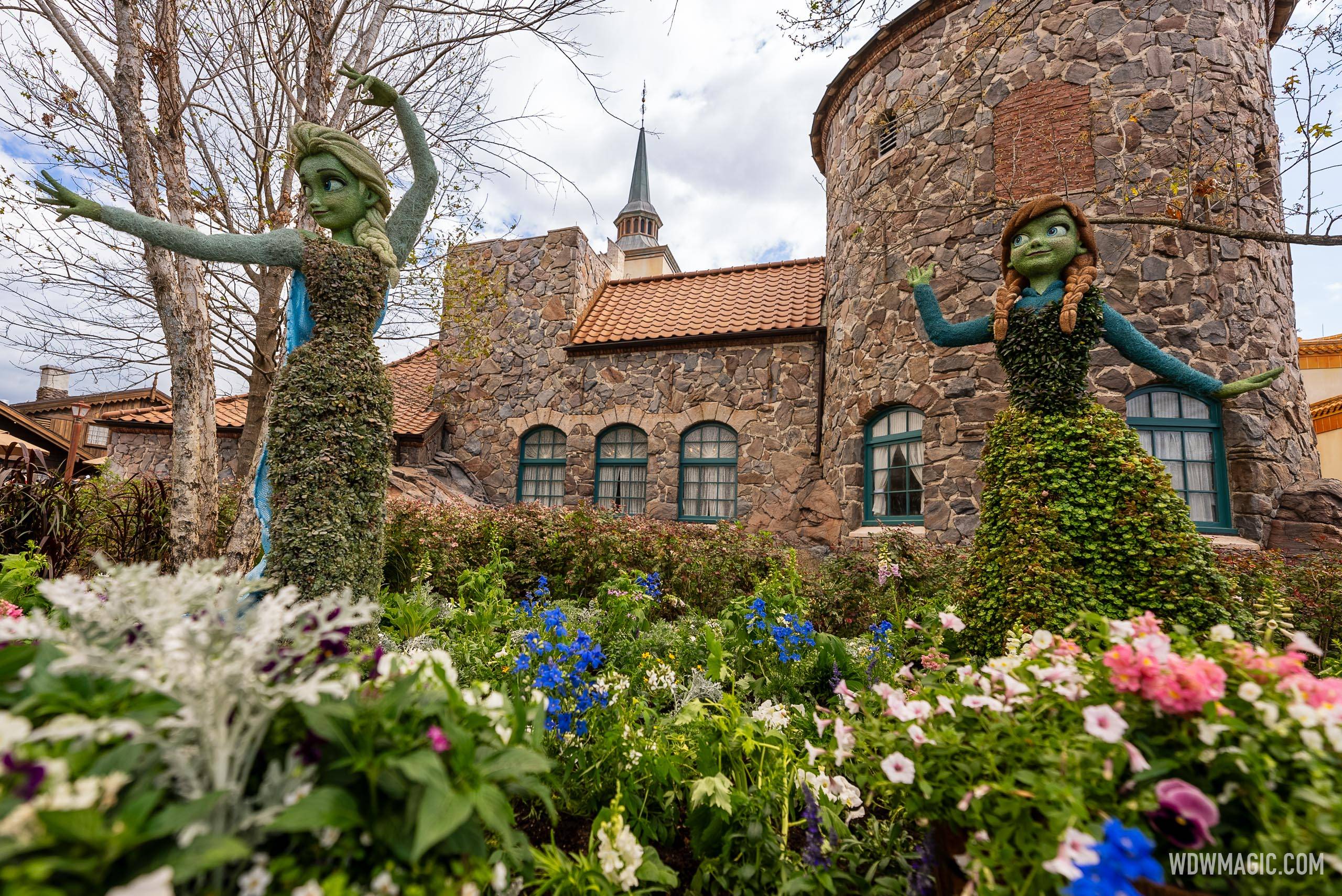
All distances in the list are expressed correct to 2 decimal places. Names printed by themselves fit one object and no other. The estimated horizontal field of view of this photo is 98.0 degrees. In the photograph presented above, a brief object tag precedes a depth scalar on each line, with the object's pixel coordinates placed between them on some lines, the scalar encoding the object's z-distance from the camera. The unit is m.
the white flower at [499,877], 1.01
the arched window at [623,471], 10.84
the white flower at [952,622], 2.12
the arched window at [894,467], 7.73
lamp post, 6.96
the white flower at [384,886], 0.90
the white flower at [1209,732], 1.12
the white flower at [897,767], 1.40
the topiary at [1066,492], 2.72
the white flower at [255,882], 0.85
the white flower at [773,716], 2.50
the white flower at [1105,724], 1.17
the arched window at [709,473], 10.19
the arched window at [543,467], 11.34
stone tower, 6.48
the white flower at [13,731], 0.80
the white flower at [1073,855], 0.99
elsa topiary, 2.82
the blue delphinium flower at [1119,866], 0.94
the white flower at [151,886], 0.69
